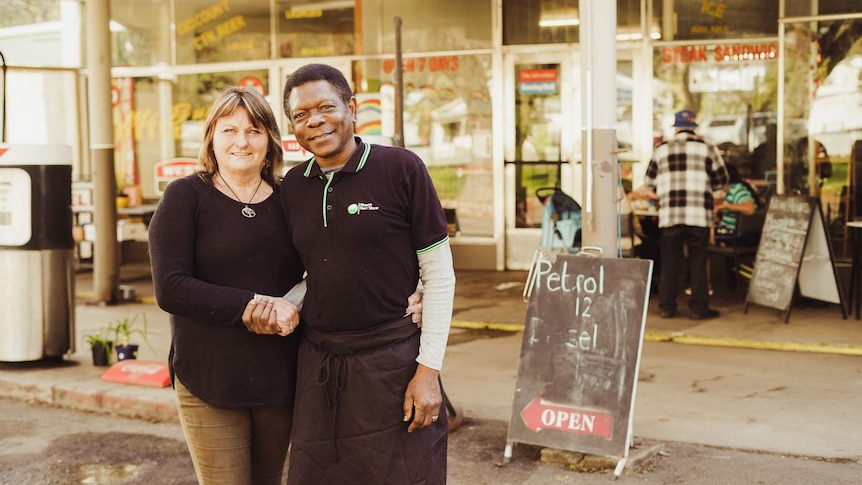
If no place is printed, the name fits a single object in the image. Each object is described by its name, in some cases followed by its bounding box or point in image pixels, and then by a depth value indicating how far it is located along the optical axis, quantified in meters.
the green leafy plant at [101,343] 7.81
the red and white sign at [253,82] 13.69
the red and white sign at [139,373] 7.10
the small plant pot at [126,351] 7.64
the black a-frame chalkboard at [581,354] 5.31
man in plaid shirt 9.46
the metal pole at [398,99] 6.22
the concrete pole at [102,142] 10.39
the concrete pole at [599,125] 5.61
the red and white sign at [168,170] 13.96
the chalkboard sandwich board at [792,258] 9.20
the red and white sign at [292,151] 6.86
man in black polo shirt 3.10
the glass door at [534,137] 12.45
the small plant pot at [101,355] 7.79
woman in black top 3.19
